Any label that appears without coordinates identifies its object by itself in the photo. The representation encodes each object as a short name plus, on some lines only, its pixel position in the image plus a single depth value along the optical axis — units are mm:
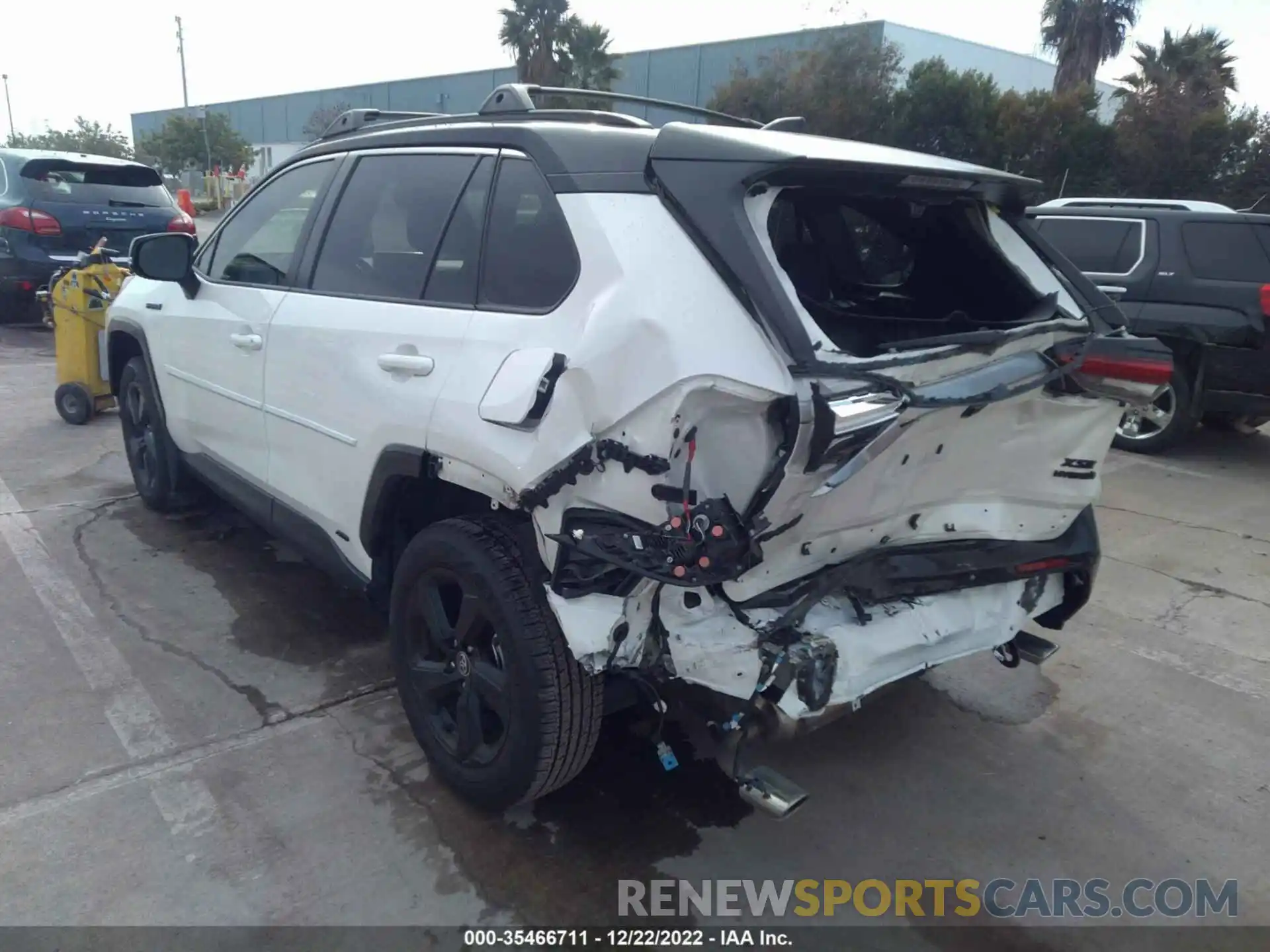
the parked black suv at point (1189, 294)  6941
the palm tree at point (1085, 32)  25625
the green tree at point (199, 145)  42031
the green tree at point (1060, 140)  19922
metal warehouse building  26094
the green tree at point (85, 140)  51812
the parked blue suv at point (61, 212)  9672
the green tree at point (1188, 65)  21188
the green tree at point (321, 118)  42194
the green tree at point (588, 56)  28578
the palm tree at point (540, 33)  28812
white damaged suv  2156
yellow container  6660
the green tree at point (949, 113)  20734
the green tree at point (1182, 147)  18828
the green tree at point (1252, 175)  18516
